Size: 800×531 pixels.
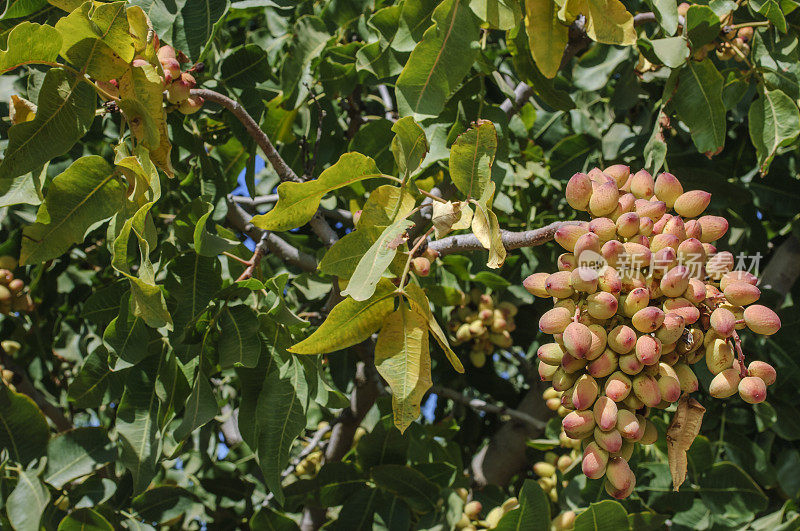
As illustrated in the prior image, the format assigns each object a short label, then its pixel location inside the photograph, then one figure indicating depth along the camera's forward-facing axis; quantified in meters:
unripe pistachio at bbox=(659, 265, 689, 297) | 0.79
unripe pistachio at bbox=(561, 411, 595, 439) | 0.79
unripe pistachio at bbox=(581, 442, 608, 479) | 0.78
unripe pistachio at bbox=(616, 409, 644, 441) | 0.77
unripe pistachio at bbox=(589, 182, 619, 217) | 0.86
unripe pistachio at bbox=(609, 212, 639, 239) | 0.83
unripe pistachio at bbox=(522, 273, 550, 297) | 0.86
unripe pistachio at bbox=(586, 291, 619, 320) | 0.78
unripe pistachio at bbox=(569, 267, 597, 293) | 0.79
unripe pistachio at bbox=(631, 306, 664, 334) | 0.77
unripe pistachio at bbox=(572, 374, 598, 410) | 0.78
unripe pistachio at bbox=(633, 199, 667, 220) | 0.87
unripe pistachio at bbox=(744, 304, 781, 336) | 0.81
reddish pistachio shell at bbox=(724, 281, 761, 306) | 0.81
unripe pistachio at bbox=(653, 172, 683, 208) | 0.92
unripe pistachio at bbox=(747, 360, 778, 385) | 0.82
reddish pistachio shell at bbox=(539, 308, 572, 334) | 0.81
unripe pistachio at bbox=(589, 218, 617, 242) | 0.84
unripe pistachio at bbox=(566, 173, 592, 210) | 0.89
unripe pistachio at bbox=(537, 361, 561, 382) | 0.85
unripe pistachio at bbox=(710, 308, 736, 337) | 0.79
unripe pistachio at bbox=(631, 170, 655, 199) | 0.92
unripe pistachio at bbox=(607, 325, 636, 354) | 0.77
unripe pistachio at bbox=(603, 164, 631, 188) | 0.95
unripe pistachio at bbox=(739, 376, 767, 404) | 0.79
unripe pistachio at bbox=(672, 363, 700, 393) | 0.83
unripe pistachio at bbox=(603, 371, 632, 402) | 0.78
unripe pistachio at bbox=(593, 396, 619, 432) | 0.76
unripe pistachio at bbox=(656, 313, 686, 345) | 0.77
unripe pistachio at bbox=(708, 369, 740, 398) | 0.81
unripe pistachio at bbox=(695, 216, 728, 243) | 0.90
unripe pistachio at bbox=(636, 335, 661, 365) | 0.76
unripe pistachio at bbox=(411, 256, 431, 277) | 1.04
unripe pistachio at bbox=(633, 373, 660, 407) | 0.77
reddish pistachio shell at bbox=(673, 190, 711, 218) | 0.89
